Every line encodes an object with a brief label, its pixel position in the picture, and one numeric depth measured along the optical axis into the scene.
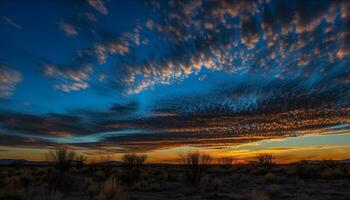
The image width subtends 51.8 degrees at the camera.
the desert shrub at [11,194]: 20.66
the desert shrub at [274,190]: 22.33
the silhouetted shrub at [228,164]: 73.06
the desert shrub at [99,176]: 37.27
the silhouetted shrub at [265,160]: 63.50
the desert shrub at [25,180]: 31.25
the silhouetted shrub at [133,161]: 41.91
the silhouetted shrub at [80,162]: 63.41
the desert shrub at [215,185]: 26.69
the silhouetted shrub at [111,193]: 16.81
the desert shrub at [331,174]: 36.25
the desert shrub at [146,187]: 26.58
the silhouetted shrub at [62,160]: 30.23
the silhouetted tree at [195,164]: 31.14
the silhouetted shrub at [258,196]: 16.15
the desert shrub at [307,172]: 38.99
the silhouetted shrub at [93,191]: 21.35
